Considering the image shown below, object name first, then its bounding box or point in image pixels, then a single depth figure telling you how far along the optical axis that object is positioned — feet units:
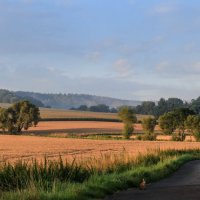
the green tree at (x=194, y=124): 346.54
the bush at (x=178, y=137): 355.29
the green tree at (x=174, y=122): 371.56
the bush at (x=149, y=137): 350.84
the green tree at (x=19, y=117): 382.63
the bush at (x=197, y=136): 346.54
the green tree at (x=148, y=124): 370.12
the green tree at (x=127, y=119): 360.48
